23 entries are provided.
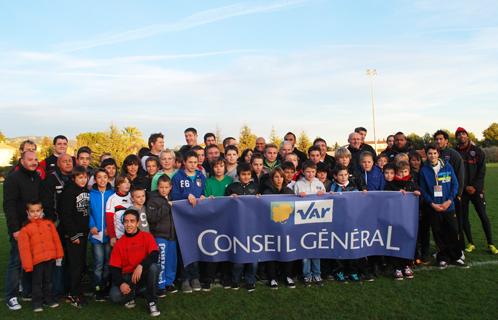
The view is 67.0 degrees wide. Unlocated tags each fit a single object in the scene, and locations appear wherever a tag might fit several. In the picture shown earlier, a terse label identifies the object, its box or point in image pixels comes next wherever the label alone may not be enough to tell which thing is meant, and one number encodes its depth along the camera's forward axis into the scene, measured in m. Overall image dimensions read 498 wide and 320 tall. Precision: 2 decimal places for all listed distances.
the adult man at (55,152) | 5.79
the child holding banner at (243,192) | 5.29
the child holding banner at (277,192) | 5.36
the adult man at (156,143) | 6.73
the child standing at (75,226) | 4.91
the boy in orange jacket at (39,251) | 4.66
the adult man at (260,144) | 8.05
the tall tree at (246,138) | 44.19
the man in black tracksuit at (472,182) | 6.68
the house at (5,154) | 87.81
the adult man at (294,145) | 7.41
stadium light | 49.84
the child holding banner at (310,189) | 5.40
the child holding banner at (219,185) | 5.54
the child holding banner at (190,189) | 5.32
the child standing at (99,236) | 5.03
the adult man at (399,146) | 7.34
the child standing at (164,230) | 5.14
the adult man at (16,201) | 4.82
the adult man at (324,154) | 6.73
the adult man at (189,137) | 7.55
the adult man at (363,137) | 6.98
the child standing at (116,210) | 5.00
